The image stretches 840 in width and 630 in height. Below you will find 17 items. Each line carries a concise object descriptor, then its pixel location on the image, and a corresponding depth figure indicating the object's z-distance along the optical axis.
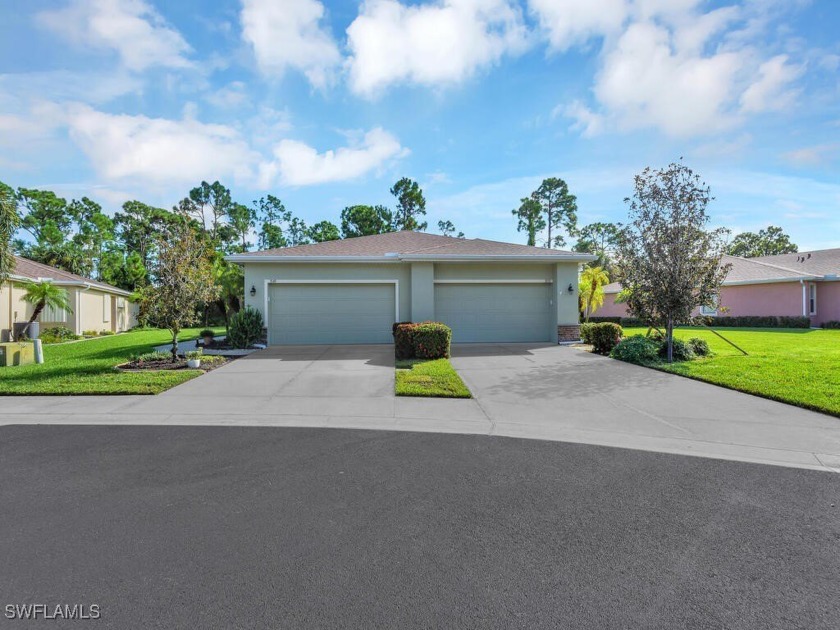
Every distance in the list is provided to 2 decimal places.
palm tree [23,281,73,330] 16.97
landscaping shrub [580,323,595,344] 12.88
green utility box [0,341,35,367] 11.29
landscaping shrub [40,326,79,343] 18.91
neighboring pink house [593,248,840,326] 21.59
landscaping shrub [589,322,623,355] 12.08
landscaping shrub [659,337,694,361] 10.62
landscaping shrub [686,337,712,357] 11.07
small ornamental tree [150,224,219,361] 10.08
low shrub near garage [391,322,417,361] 11.31
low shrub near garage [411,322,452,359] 11.12
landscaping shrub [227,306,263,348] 13.48
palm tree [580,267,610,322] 22.80
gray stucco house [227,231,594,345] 14.21
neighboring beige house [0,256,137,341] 17.73
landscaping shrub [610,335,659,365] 10.62
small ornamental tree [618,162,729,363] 10.32
